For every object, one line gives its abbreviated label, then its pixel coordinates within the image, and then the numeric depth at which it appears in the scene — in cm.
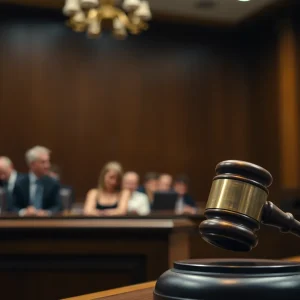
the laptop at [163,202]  630
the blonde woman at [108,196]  610
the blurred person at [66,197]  716
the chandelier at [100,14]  729
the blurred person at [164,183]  939
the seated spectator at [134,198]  711
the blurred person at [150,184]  914
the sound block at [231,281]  80
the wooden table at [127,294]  102
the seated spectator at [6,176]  755
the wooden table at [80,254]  269
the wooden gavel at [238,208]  84
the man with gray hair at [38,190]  569
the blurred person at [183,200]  880
